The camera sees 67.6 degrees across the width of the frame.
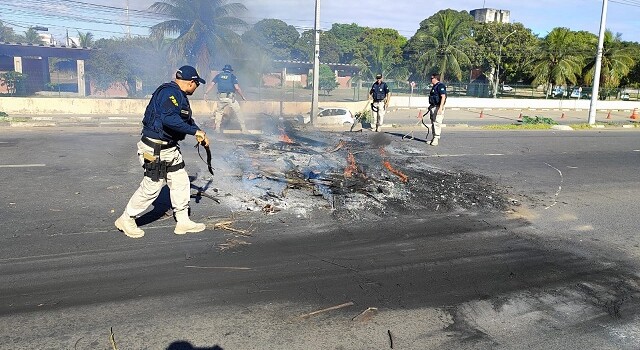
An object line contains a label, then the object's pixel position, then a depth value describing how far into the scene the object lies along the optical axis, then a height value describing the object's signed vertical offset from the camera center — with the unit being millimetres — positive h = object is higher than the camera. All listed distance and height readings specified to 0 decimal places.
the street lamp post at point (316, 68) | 17219 +1012
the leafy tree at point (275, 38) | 30953 +5495
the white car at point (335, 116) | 20578 -830
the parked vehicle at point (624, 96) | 47594 +1003
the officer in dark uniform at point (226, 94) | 12359 -19
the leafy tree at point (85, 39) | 57919 +6084
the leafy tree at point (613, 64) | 42812 +3760
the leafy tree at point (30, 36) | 71638 +7611
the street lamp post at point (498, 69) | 42875 +2943
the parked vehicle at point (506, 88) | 44719 +1316
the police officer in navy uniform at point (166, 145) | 4926 -562
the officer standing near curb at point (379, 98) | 14289 +7
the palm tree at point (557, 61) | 40750 +3690
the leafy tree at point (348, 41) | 74281 +10180
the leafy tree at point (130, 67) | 32875 +1646
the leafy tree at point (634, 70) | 44462 +3523
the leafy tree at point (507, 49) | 44250 +4846
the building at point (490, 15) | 78188 +14232
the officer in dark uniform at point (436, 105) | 12113 -121
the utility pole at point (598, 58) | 20047 +1985
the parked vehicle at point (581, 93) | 45400 +1122
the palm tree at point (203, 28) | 29203 +3883
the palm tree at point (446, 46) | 40438 +4636
